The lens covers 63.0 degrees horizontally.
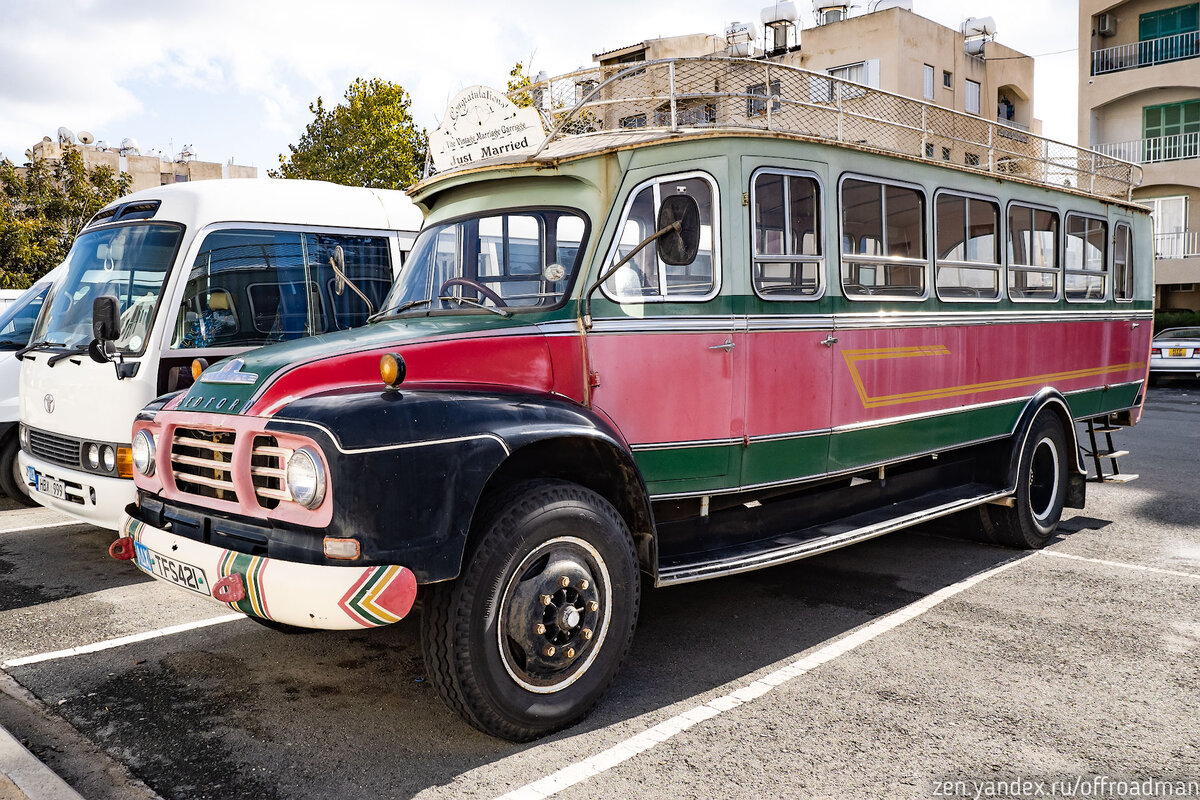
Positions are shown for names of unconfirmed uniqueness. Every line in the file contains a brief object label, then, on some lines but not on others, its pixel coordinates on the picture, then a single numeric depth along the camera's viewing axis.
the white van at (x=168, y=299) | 6.66
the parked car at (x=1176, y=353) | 21.98
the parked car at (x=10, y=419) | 8.69
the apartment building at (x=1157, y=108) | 30.27
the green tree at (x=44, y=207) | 25.95
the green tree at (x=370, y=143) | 25.48
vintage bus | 3.73
